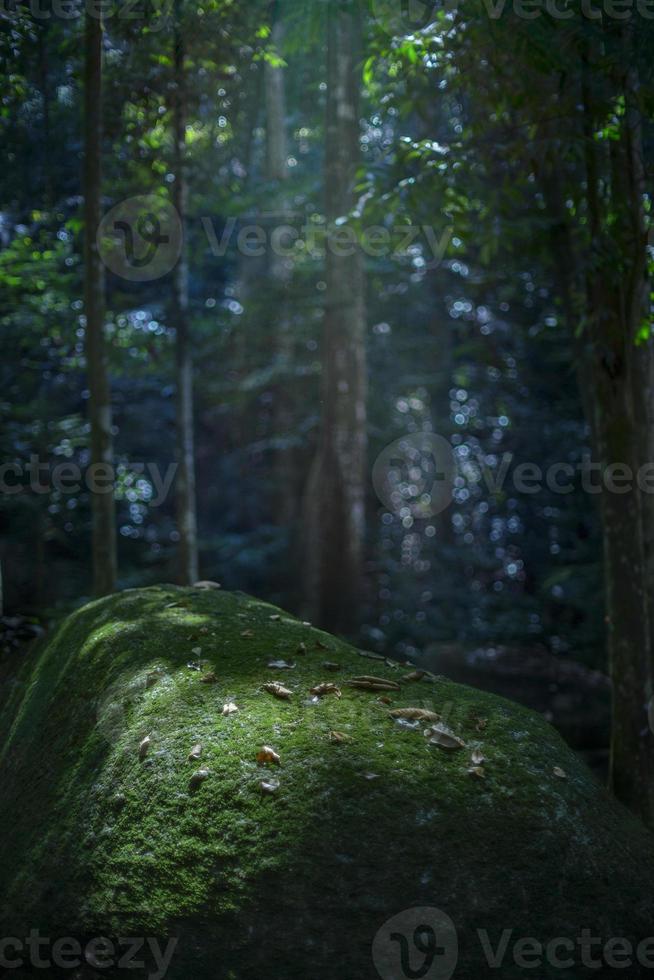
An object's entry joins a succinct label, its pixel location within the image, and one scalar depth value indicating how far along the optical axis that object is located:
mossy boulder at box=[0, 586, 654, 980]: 2.44
